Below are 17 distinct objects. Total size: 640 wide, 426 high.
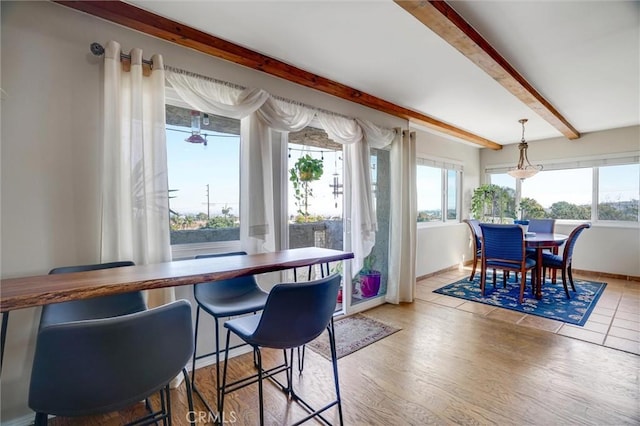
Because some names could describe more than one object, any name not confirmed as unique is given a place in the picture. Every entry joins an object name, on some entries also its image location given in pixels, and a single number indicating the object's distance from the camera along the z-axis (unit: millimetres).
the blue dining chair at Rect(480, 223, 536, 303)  3678
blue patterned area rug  3355
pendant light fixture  4254
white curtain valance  2082
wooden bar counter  1058
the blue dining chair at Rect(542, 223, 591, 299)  3818
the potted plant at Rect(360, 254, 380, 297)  3559
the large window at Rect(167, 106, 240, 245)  2262
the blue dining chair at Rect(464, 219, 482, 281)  4434
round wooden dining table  3695
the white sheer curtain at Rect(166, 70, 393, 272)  2158
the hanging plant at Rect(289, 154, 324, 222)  2947
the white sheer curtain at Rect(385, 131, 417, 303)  3760
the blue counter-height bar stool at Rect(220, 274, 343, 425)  1354
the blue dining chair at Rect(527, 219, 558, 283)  4668
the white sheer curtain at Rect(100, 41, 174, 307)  1811
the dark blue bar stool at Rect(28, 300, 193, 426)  908
